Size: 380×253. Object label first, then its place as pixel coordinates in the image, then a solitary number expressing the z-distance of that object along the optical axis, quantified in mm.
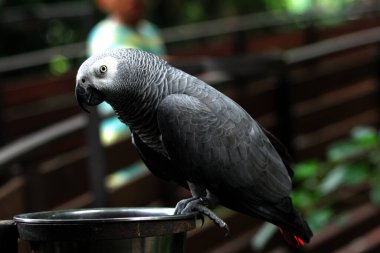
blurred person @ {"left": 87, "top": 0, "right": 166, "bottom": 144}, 6894
